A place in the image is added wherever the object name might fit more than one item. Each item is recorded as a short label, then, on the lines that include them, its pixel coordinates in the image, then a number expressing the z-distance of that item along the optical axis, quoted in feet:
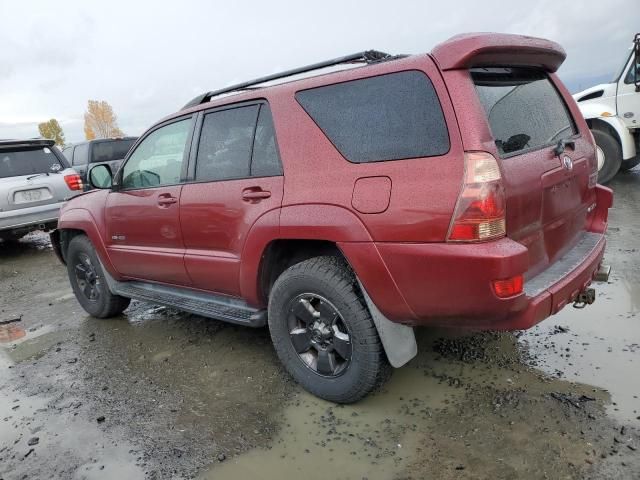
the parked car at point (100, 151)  38.63
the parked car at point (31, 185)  23.80
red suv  7.39
